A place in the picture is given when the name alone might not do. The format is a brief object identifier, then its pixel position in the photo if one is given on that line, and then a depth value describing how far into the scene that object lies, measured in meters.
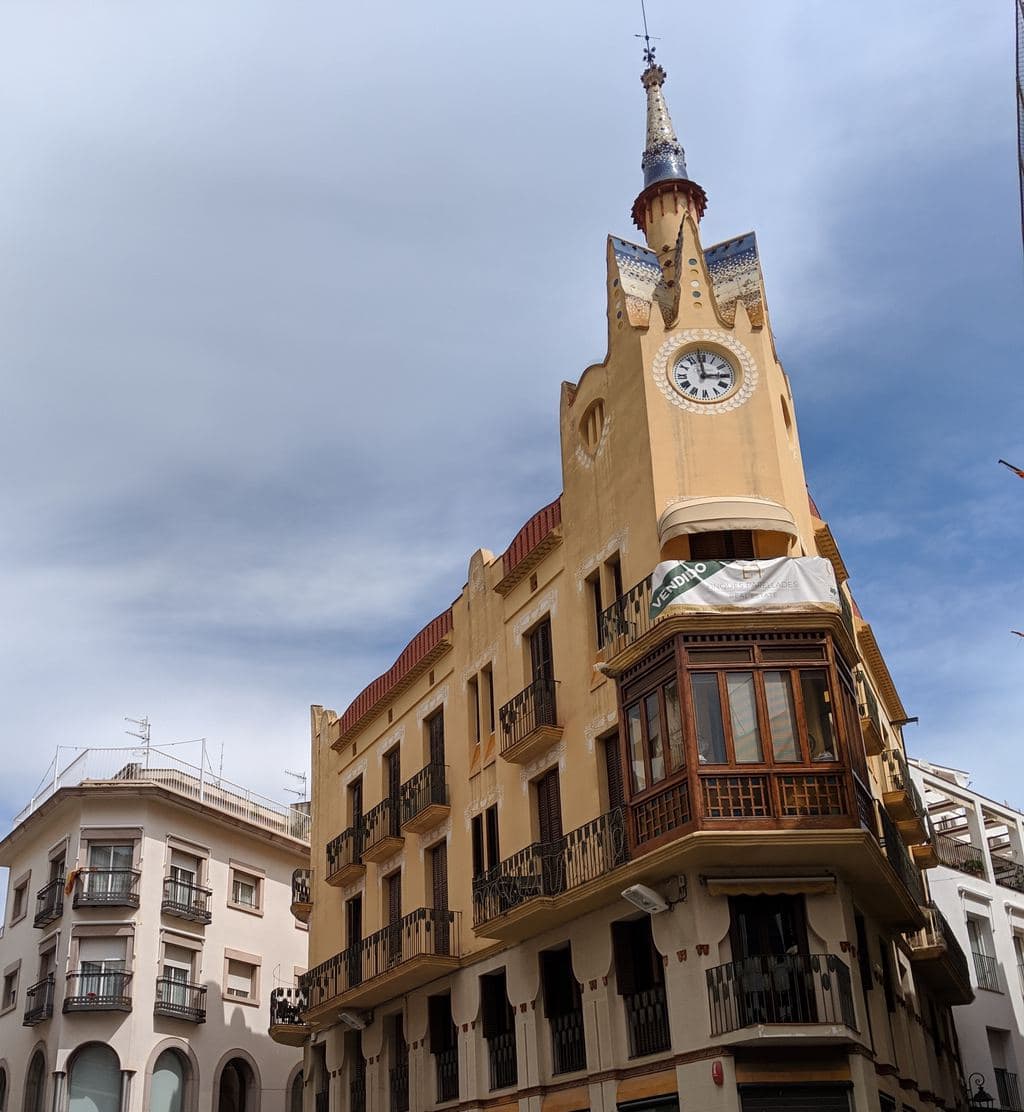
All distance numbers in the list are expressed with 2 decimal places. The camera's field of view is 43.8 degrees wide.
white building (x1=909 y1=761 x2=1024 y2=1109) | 38.88
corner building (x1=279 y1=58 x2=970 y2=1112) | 20.70
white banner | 22.08
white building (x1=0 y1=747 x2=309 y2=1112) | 41.47
